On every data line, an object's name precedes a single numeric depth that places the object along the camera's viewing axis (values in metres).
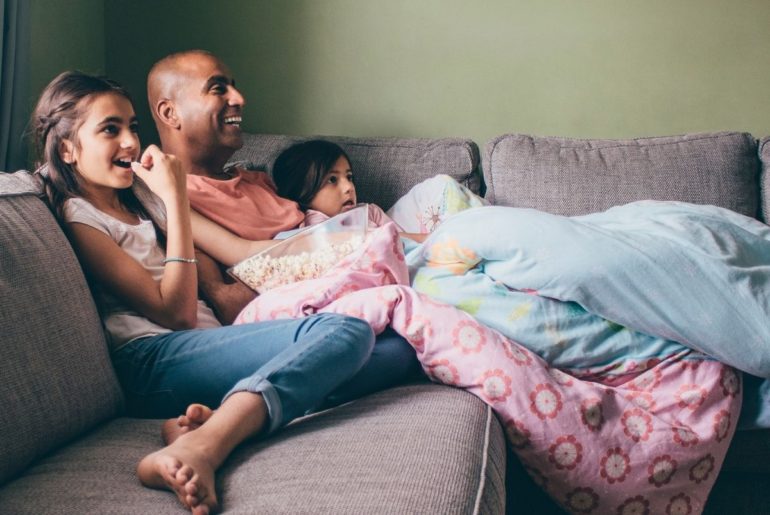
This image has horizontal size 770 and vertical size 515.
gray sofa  0.88
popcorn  1.54
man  1.67
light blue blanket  1.34
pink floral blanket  1.22
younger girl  1.97
